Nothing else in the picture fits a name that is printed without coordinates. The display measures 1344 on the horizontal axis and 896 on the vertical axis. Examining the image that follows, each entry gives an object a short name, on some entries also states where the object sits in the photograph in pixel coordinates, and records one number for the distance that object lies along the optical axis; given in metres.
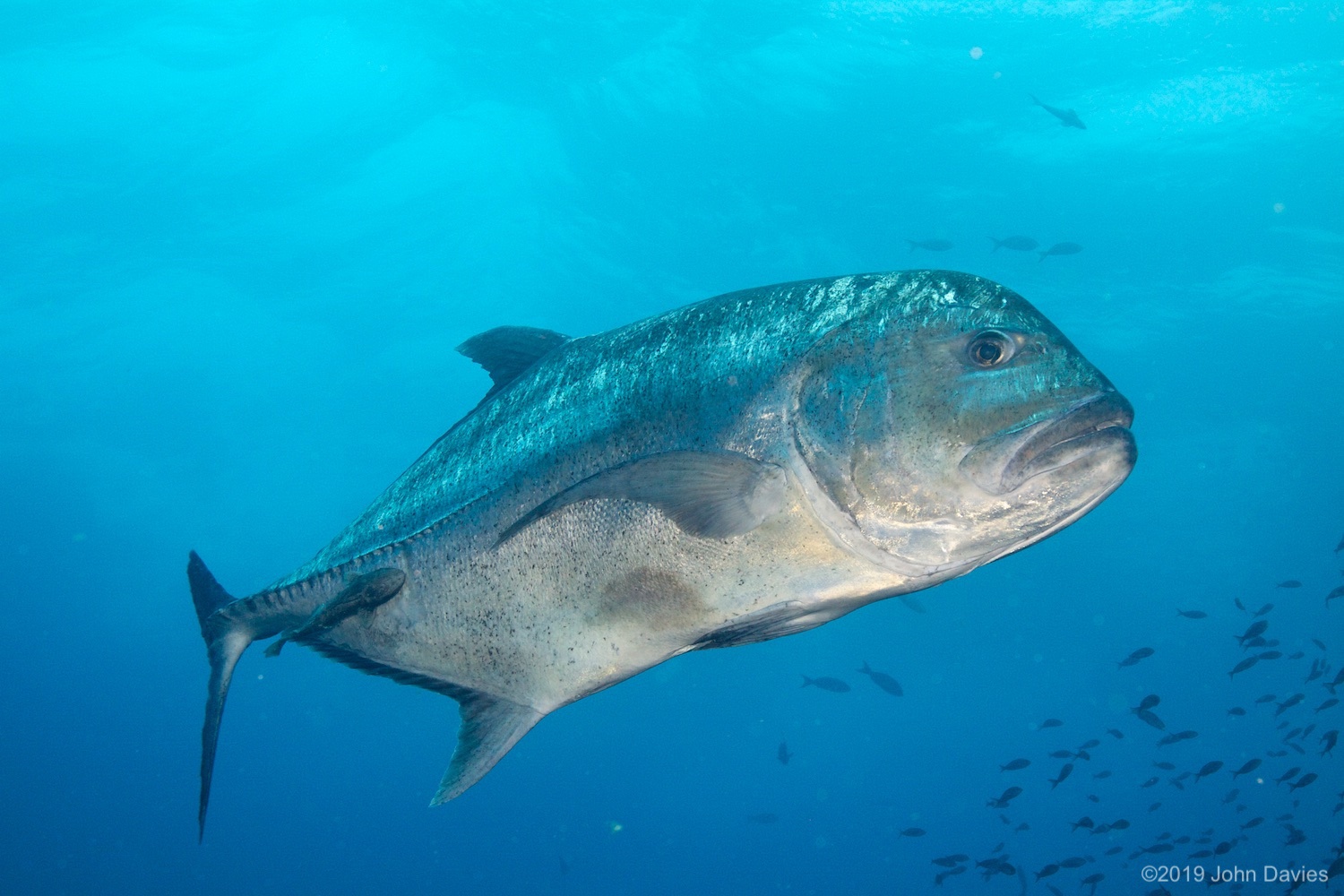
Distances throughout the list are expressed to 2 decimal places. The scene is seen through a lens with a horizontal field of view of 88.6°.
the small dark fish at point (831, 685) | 14.80
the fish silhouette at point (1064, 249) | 14.95
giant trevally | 1.72
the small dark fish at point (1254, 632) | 9.27
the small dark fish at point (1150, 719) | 9.09
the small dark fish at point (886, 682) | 14.73
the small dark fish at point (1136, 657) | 10.85
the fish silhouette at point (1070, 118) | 15.11
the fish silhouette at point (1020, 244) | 15.04
